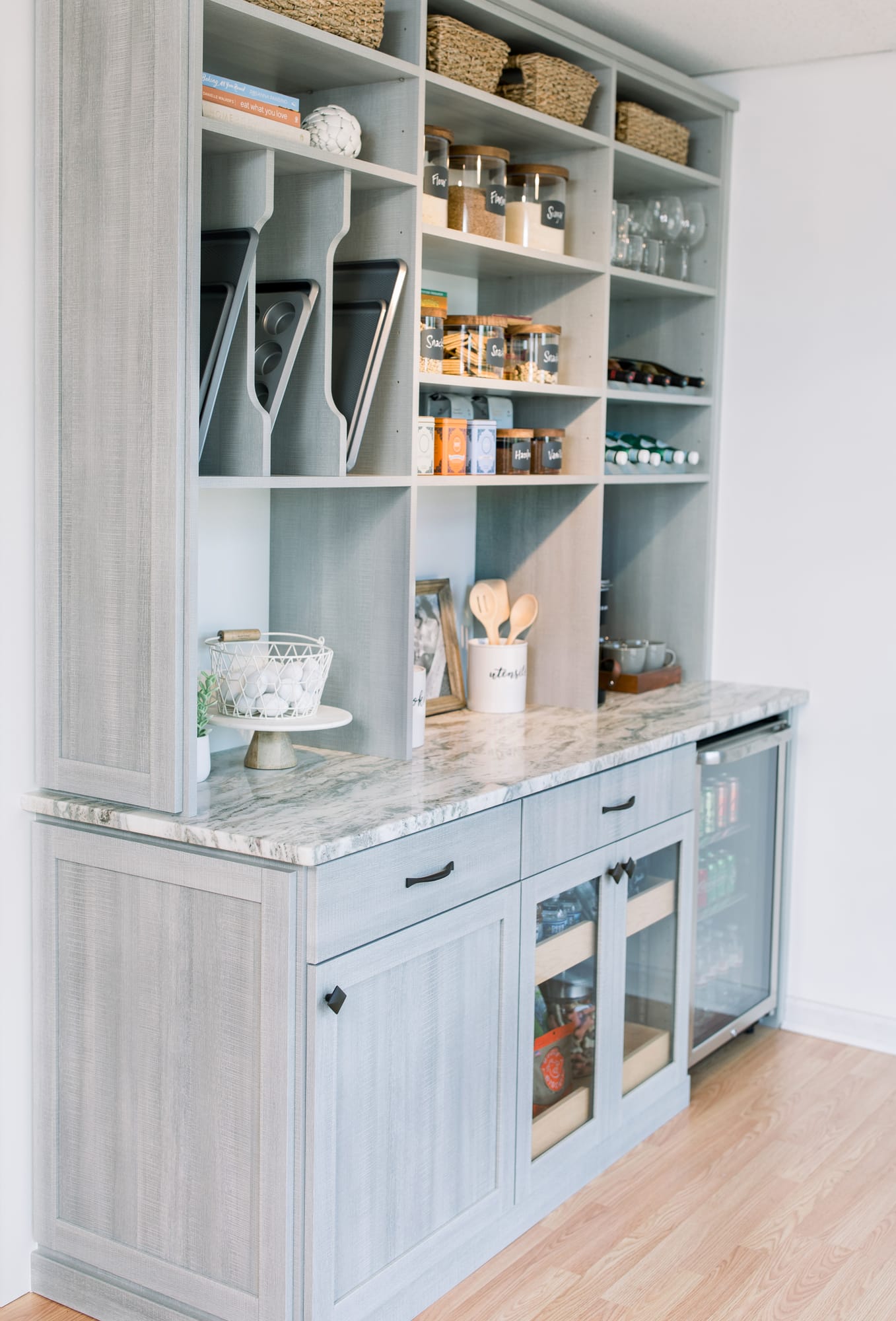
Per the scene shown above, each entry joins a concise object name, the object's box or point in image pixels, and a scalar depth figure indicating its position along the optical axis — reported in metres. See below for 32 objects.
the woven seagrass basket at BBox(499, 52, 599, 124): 2.83
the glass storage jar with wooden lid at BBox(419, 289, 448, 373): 2.67
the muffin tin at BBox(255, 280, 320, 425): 2.28
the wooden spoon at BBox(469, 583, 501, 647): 3.25
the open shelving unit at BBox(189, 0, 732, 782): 2.34
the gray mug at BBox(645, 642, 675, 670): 3.56
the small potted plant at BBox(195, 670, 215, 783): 2.28
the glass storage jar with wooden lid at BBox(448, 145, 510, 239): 2.77
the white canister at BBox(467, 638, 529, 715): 3.15
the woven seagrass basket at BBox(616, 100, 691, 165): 3.18
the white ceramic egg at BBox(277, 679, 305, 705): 2.41
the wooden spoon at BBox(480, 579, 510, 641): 3.28
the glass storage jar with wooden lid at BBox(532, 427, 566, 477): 3.06
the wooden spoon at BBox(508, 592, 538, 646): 3.27
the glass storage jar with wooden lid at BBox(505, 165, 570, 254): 2.94
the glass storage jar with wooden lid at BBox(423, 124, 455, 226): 2.65
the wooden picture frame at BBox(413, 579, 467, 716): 3.12
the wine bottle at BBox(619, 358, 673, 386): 3.35
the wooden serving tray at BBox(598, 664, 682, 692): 3.44
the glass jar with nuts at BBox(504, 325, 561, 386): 3.01
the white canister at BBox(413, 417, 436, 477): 2.70
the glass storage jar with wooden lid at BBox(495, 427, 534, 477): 3.00
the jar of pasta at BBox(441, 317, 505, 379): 2.83
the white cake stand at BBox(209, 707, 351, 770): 2.38
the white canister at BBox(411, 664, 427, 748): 2.73
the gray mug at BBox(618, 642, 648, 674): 3.45
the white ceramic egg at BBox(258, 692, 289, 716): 2.39
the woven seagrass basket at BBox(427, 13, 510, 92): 2.56
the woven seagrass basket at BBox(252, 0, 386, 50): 2.25
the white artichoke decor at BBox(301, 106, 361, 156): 2.38
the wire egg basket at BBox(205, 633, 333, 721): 2.39
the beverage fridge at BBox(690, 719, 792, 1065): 3.24
